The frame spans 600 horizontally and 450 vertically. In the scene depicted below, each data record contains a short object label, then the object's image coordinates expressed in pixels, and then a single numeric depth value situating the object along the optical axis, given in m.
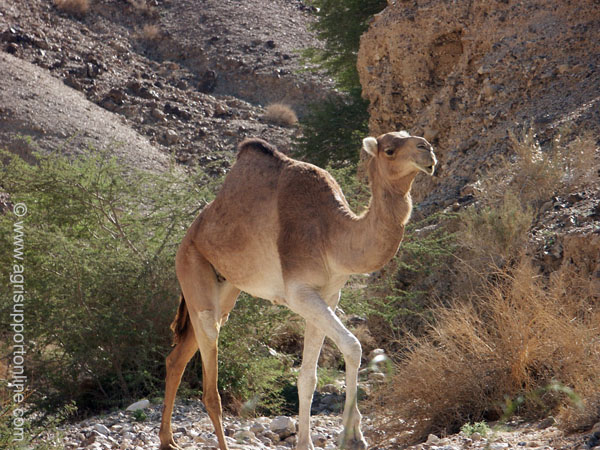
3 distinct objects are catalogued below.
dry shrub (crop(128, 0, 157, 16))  76.93
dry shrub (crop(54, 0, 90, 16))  71.56
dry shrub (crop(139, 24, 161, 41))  74.31
